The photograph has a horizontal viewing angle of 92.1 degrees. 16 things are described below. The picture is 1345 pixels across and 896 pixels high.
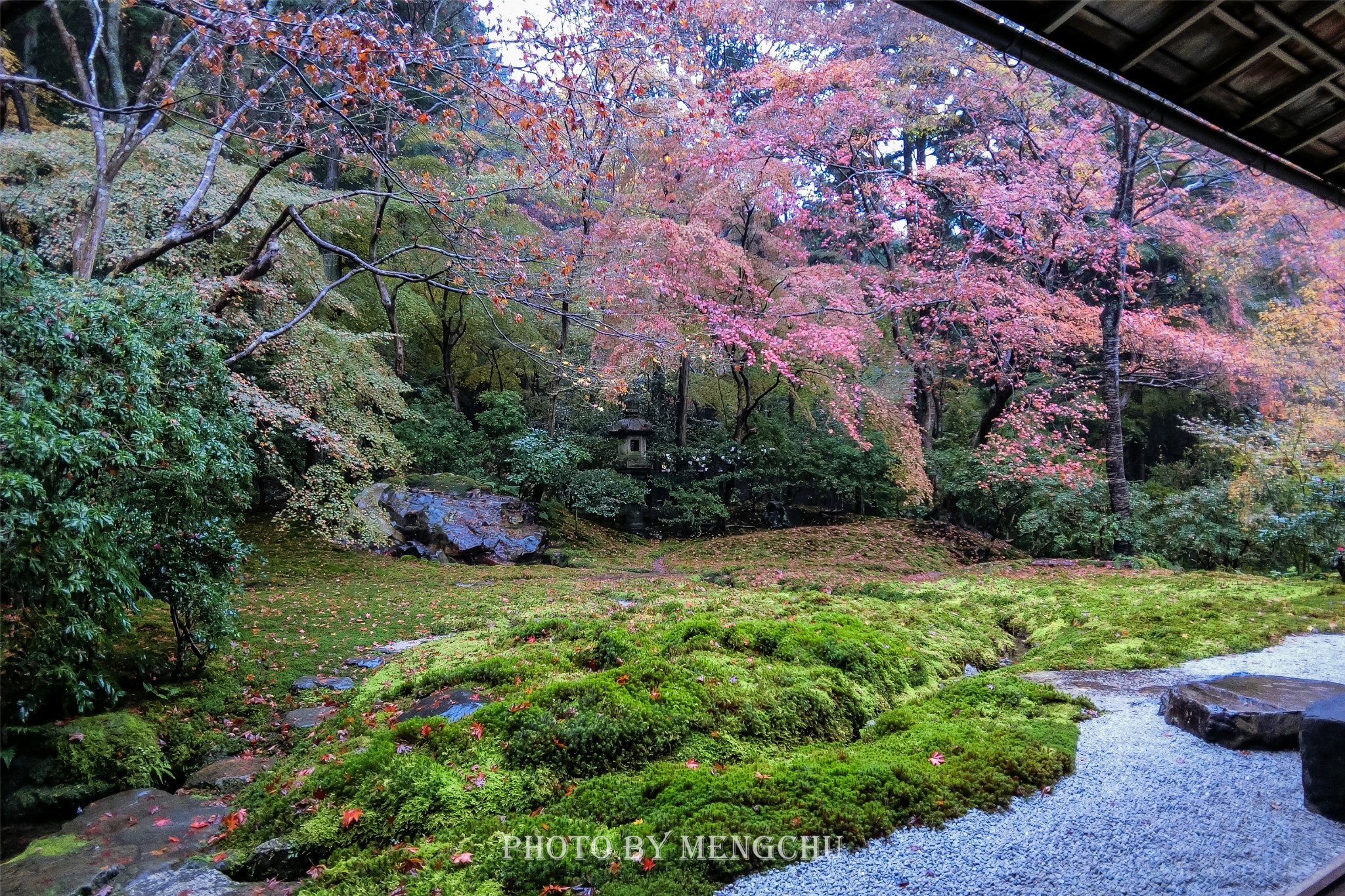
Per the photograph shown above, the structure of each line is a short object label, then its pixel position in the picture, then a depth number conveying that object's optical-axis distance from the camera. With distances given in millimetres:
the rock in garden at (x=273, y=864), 2502
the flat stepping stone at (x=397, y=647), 5664
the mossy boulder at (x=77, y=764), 3191
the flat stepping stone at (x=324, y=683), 4832
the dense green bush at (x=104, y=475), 3158
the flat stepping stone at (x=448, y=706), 3477
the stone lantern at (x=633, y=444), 13586
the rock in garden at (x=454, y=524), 10633
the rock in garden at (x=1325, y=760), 2721
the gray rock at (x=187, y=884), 2389
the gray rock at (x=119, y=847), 2461
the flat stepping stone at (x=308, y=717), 4178
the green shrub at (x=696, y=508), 13539
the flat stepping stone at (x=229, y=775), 3453
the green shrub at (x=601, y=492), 12570
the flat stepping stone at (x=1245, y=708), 3303
